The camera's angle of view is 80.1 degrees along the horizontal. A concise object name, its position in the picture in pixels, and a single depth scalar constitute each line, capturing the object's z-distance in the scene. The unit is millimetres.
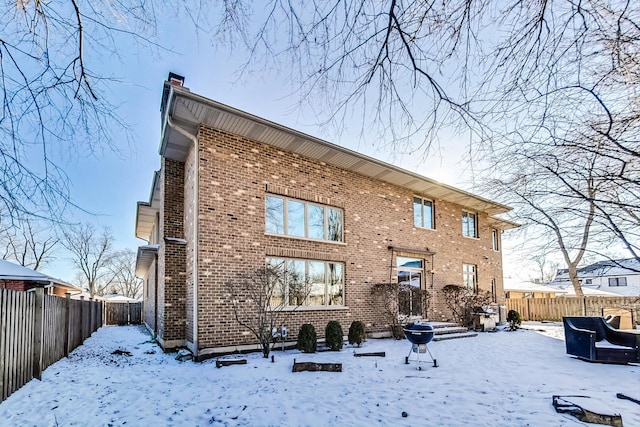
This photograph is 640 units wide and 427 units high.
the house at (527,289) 25422
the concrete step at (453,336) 11841
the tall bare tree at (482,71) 2709
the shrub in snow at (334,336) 9492
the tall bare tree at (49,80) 2562
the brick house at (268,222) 9039
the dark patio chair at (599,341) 7793
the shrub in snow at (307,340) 9008
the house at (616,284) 34672
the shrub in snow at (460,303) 14531
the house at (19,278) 14102
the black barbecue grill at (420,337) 7508
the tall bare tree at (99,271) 38144
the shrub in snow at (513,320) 15235
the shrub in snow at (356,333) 10250
